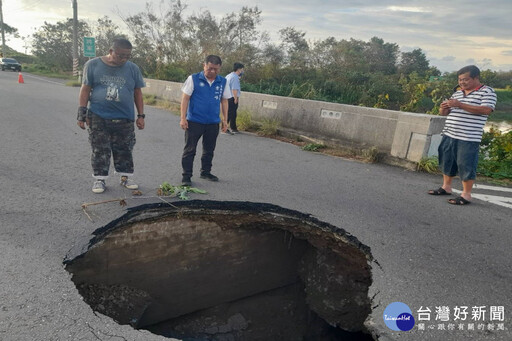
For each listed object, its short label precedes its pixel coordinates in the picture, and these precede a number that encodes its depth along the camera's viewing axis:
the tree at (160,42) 17.98
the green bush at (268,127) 8.99
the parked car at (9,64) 35.81
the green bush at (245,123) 9.53
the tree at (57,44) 33.31
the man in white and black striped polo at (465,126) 4.49
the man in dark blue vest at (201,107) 4.70
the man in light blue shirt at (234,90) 8.74
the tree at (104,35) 24.97
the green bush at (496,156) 6.30
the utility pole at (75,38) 23.23
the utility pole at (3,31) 41.81
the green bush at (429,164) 6.25
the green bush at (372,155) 6.84
